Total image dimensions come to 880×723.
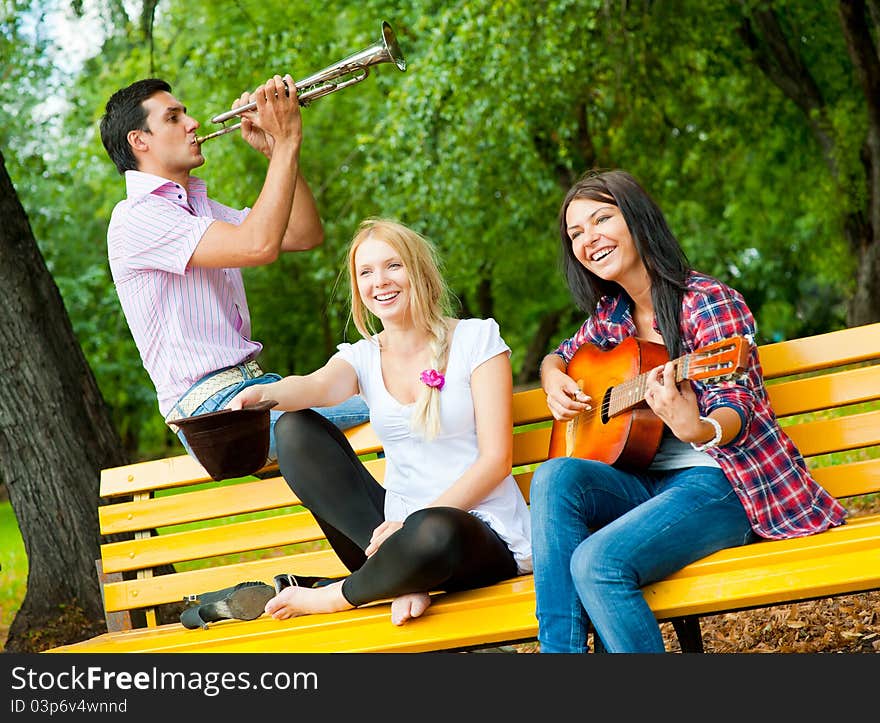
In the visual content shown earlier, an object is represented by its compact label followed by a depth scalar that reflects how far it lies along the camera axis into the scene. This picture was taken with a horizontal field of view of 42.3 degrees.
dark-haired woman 2.76
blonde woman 3.17
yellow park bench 2.77
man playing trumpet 3.59
